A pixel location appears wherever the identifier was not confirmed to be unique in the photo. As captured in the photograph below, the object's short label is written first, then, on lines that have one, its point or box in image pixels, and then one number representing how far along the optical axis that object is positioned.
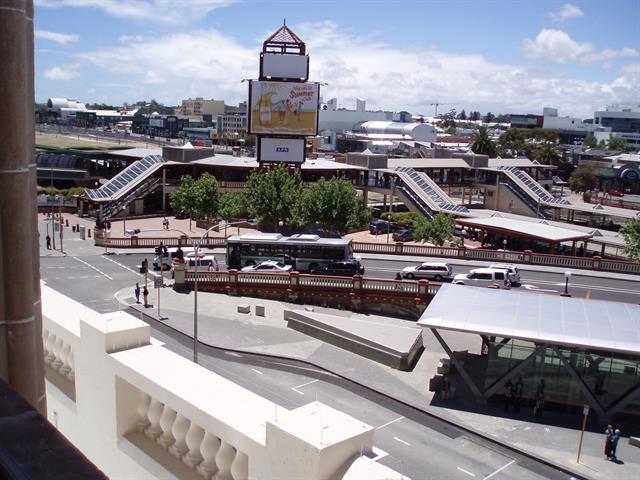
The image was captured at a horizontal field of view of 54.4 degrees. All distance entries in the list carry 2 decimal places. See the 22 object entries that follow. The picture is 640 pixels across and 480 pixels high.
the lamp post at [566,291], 36.85
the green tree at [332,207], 55.75
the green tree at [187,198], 62.37
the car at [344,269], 42.56
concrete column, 4.73
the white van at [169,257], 45.47
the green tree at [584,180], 112.06
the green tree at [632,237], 49.84
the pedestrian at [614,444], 21.20
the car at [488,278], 41.16
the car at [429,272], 42.22
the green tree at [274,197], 59.00
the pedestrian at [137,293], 36.03
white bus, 43.94
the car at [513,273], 41.84
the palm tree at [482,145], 120.50
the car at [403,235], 60.62
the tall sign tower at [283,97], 68.25
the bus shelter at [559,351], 24.58
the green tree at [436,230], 54.56
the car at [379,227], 64.12
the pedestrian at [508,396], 25.41
